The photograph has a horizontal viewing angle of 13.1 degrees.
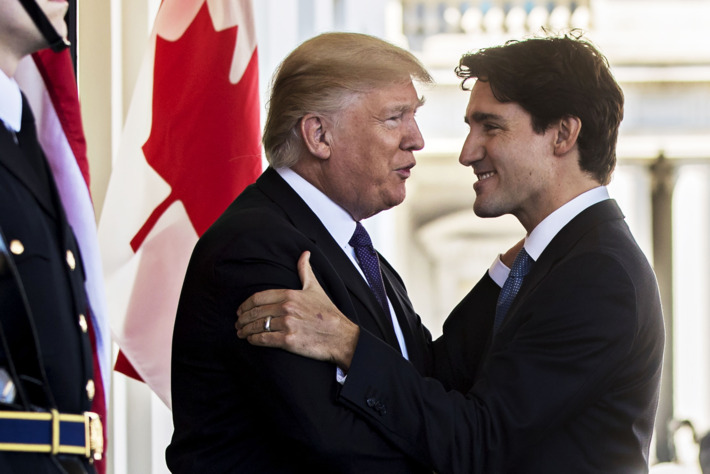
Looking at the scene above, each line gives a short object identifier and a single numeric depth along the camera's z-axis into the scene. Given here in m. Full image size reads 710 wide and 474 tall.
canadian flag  5.15
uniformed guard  4.13
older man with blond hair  4.38
